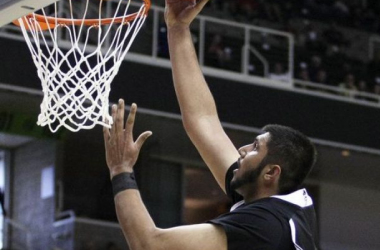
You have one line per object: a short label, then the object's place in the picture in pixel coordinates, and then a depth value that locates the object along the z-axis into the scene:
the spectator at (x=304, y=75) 14.22
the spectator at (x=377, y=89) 14.79
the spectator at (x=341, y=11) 18.00
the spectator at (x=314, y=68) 14.70
